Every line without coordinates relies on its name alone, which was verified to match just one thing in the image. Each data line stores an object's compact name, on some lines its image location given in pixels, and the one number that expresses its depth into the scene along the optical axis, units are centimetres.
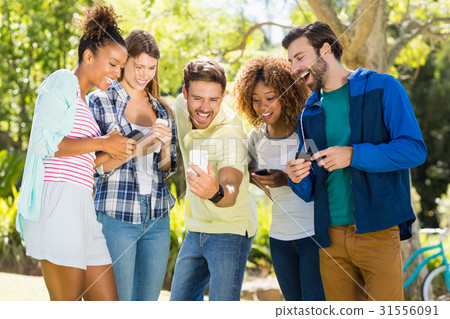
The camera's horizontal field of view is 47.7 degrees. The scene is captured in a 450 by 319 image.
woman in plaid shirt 285
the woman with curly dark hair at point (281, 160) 305
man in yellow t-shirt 295
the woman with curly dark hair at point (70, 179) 246
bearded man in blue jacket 253
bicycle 546
